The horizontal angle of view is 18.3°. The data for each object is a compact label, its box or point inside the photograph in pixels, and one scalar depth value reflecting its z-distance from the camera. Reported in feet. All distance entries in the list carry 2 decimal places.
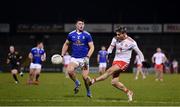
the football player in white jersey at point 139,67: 123.73
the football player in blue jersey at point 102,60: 127.58
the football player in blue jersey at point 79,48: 58.85
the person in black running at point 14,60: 98.63
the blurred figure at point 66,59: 138.82
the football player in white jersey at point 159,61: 113.54
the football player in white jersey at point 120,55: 53.26
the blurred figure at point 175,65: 183.93
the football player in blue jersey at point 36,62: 92.27
